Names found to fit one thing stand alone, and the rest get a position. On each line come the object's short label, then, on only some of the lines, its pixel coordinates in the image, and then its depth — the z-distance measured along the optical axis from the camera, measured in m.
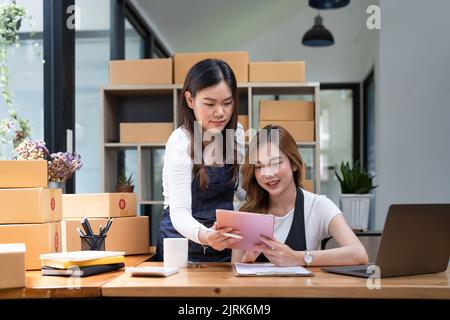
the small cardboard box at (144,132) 3.86
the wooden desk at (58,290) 1.59
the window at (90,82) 3.71
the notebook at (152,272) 1.72
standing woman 2.04
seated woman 2.15
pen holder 2.14
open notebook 1.73
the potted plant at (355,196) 3.97
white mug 1.95
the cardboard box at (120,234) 2.32
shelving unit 3.82
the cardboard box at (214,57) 3.78
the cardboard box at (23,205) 2.02
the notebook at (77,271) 1.80
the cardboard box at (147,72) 3.84
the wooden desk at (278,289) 1.54
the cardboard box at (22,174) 2.04
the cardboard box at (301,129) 3.80
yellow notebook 1.83
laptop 1.69
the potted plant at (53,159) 2.22
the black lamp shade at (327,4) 5.22
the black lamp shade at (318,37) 6.33
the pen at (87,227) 2.12
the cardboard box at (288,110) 3.84
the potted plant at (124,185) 3.64
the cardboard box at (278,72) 3.79
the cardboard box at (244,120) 3.83
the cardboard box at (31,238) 2.01
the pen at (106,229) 2.18
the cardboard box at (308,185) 3.75
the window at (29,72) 2.86
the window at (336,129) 7.50
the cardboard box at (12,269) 1.61
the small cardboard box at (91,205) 2.49
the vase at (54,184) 2.36
